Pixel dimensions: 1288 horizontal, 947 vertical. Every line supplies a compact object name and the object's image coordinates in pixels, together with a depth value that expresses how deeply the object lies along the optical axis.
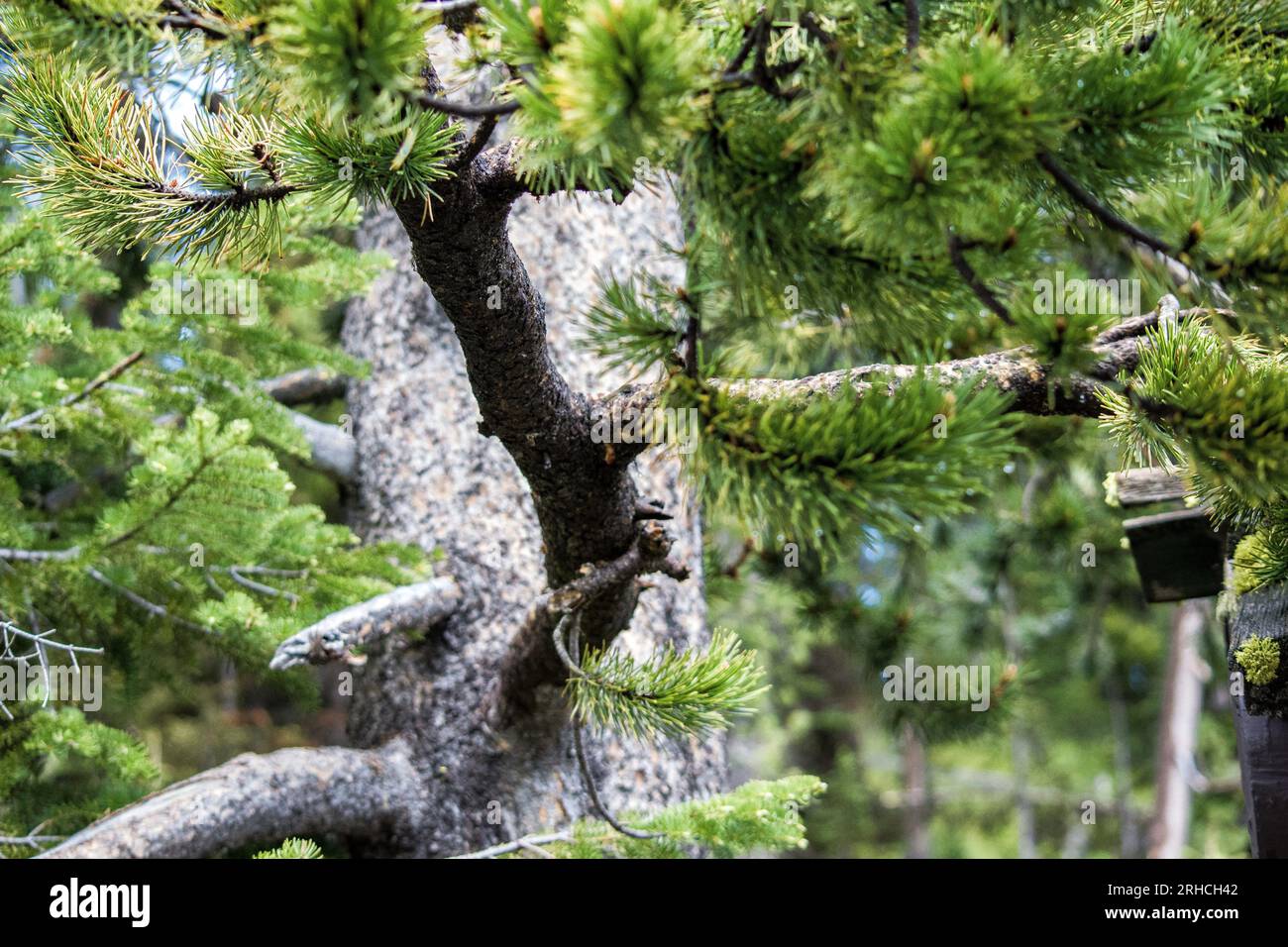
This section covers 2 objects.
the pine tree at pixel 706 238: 1.14
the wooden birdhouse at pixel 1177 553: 2.70
